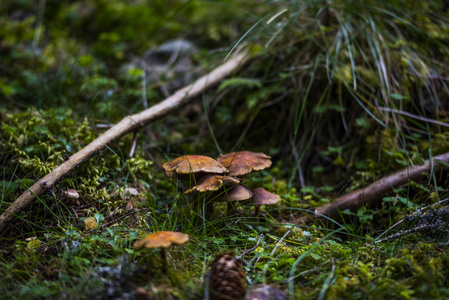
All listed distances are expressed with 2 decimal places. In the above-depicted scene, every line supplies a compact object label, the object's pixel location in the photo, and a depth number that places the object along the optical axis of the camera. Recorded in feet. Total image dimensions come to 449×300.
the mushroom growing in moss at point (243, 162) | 6.69
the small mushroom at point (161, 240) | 4.84
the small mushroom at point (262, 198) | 6.97
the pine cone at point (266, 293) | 4.75
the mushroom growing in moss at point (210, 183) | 6.22
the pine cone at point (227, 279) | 4.76
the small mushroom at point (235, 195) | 6.60
